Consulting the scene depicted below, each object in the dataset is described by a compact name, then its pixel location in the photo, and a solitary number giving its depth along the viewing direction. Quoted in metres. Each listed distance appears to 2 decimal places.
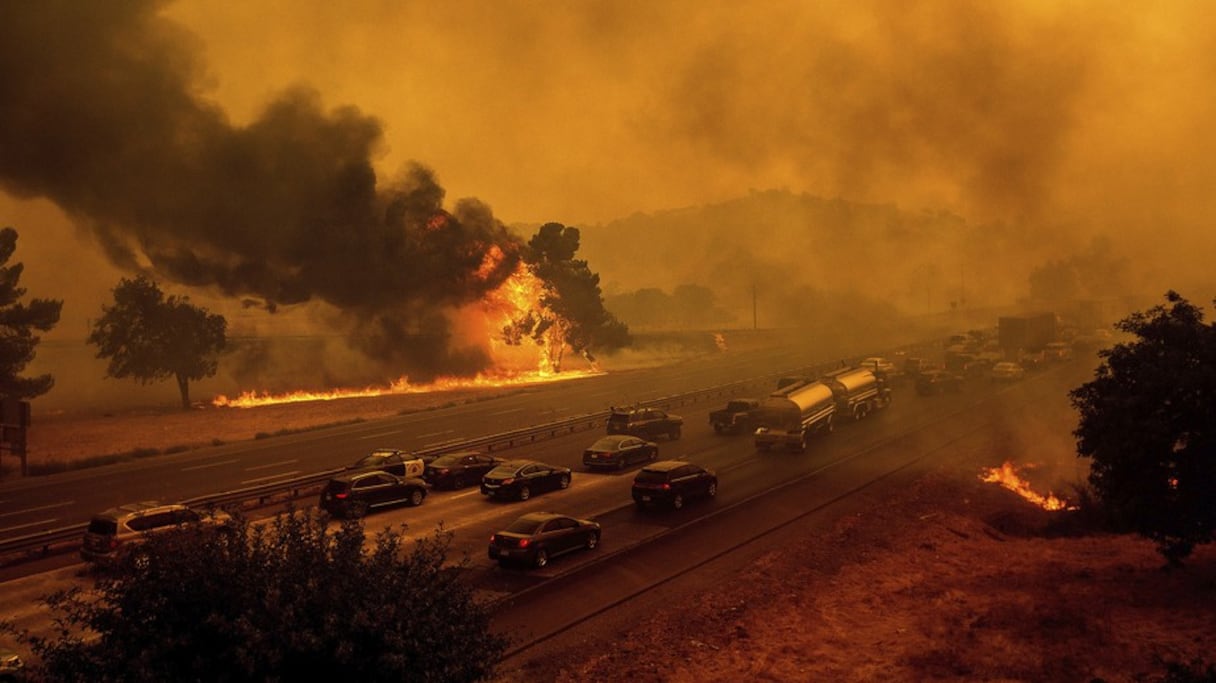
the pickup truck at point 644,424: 38.94
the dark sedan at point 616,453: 32.28
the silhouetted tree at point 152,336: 57.62
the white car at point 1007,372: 57.35
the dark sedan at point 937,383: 52.34
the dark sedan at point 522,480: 27.20
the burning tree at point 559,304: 79.25
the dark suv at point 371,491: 25.09
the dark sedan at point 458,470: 29.33
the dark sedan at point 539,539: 19.81
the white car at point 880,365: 52.91
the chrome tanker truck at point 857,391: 41.72
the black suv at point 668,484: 25.69
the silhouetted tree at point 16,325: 50.81
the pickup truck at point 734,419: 40.44
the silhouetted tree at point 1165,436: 17.09
